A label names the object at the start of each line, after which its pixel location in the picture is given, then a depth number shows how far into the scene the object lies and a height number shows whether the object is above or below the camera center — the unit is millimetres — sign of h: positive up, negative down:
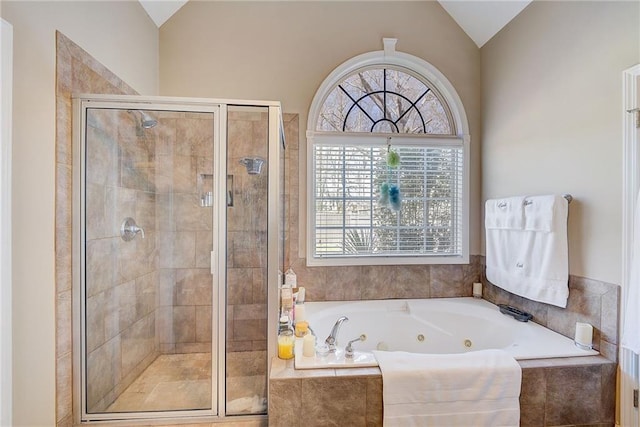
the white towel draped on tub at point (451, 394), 1463 -865
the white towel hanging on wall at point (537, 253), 1845 -262
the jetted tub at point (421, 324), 2238 -852
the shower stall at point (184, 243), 1682 -189
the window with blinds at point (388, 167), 2633 +386
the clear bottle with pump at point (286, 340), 1681 -718
